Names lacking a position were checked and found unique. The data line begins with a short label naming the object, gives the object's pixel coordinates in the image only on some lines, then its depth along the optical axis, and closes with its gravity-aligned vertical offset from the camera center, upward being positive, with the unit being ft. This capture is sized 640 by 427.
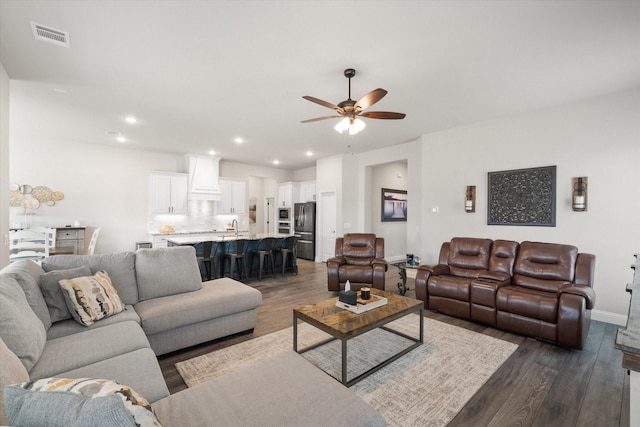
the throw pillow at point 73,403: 2.41 -1.74
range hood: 24.31 +3.23
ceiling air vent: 7.98 +5.17
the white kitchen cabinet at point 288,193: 29.12 +2.27
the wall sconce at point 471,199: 15.98 +1.06
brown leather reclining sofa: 9.31 -2.68
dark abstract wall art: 13.50 +1.09
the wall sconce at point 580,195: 12.43 +1.08
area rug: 6.72 -4.42
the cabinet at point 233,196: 26.76 +1.71
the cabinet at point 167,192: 22.99 +1.73
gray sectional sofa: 4.12 -2.87
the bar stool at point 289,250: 19.93 -2.54
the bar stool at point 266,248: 19.01 -2.31
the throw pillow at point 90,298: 7.34 -2.36
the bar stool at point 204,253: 16.55 -2.35
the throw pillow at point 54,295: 7.38 -2.21
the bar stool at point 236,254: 17.94 -2.55
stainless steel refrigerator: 26.84 -1.31
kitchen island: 16.72 -2.25
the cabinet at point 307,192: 27.85 +2.40
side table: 15.23 -3.13
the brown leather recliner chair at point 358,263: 14.47 -2.58
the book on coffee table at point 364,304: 8.68 -2.83
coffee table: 7.38 -2.97
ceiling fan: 9.54 +3.80
